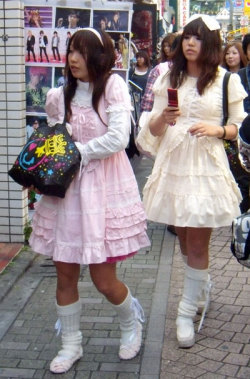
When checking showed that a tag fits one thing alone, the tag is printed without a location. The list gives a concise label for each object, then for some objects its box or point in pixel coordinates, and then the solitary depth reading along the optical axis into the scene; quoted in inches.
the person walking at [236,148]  175.6
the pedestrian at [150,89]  231.6
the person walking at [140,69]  421.7
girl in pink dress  125.5
